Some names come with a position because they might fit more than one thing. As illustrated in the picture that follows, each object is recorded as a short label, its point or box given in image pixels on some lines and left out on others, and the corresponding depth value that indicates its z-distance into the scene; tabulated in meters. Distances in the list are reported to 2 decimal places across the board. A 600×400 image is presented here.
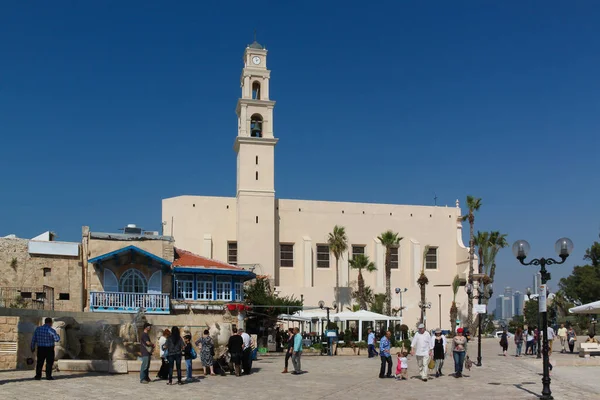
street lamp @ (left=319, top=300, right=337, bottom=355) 30.35
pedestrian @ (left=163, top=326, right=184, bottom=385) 14.95
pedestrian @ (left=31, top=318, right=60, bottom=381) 14.27
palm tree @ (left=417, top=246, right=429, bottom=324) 52.78
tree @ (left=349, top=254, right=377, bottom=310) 51.44
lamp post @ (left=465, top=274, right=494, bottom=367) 22.31
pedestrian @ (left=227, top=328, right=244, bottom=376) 17.17
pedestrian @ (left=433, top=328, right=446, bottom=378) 17.69
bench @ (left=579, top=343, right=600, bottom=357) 24.75
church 50.56
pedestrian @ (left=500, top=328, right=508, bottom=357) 28.23
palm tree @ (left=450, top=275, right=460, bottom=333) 53.78
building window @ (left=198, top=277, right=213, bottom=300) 30.08
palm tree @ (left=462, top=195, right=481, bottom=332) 52.86
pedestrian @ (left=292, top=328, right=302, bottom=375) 18.33
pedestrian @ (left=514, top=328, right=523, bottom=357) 28.38
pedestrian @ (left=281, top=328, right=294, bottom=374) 18.42
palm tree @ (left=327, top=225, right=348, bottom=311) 53.00
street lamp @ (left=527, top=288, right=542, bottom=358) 26.14
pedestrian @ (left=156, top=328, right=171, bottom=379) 15.38
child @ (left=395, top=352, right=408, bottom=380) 17.11
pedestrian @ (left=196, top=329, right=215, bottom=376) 17.20
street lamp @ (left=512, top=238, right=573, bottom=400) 13.38
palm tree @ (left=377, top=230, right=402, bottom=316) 50.84
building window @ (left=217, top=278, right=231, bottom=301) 30.53
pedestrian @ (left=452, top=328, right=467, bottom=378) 17.38
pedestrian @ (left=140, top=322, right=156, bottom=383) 15.10
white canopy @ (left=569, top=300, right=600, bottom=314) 26.65
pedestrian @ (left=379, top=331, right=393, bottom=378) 17.36
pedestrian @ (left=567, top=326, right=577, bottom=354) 29.53
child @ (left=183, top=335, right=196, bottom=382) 15.78
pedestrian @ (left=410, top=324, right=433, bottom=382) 16.50
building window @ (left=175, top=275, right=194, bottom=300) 29.52
